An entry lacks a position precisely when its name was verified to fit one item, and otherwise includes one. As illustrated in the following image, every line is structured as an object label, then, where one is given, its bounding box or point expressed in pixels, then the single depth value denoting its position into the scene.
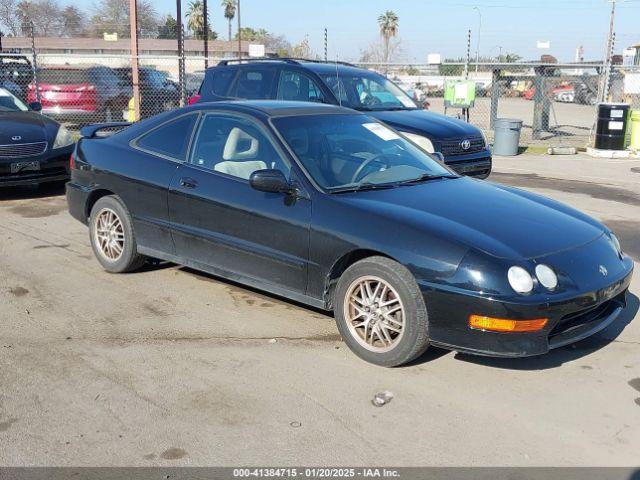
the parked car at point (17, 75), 17.16
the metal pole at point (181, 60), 16.30
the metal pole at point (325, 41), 16.12
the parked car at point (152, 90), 18.73
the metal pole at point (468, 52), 16.42
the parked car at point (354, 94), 9.19
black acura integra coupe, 3.90
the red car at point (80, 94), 16.84
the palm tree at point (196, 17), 76.47
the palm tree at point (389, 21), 78.66
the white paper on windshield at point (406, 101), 10.41
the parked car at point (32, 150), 8.73
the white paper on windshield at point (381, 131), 5.46
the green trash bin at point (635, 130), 14.72
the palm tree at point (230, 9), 80.44
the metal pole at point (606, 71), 15.31
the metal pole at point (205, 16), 26.81
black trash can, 14.53
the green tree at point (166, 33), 56.43
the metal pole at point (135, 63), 16.45
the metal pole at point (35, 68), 15.91
